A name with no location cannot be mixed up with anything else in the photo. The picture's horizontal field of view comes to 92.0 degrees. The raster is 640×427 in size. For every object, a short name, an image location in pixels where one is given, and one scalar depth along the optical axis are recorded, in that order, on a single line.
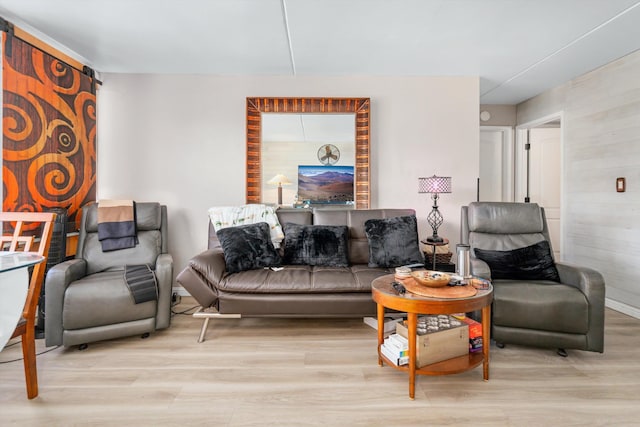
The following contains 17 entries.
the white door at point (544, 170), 4.23
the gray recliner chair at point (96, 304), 2.09
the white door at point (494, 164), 4.41
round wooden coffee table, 1.60
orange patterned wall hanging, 2.33
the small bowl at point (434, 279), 1.77
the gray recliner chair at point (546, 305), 1.99
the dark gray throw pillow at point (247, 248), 2.47
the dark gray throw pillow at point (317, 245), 2.69
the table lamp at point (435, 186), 2.93
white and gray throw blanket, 2.84
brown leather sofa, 2.28
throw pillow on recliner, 2.30
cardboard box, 1.71
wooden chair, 1.59
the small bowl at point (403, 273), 2.00
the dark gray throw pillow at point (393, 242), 2.64
